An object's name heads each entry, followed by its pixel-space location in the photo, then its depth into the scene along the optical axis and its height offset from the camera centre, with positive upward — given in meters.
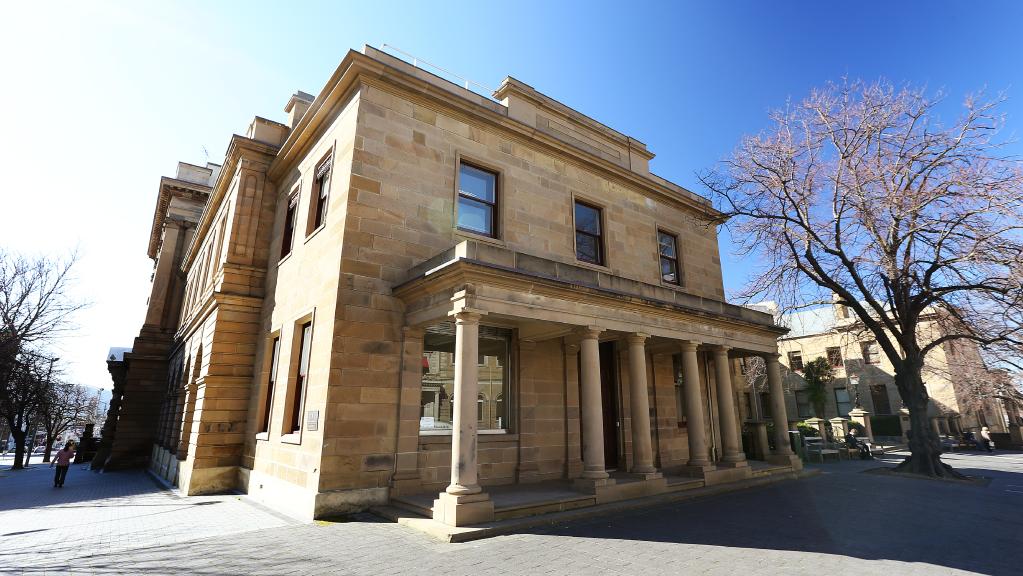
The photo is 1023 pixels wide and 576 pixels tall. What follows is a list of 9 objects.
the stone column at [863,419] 28.94 -0.57
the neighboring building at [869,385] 32.19 +1.81
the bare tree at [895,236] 14.18 +5.42
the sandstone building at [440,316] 8.91 +1.99
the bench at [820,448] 19.58 -1.61
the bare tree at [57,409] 34.25 -0.17
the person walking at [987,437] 26.86 -1.62
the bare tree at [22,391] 27.18 +0.93
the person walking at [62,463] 16.86 -2.00
